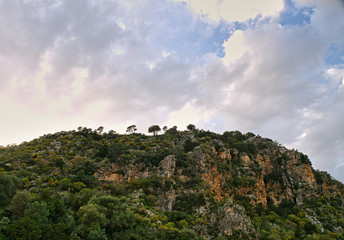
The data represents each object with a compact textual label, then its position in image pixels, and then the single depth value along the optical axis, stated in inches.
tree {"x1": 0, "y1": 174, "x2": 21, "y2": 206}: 1332.7
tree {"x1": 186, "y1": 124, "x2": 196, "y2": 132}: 3919.8
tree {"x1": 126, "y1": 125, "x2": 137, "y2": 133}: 3758.4
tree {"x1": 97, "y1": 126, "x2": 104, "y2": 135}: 3364.2
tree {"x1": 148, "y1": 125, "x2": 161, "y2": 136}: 3565.5
